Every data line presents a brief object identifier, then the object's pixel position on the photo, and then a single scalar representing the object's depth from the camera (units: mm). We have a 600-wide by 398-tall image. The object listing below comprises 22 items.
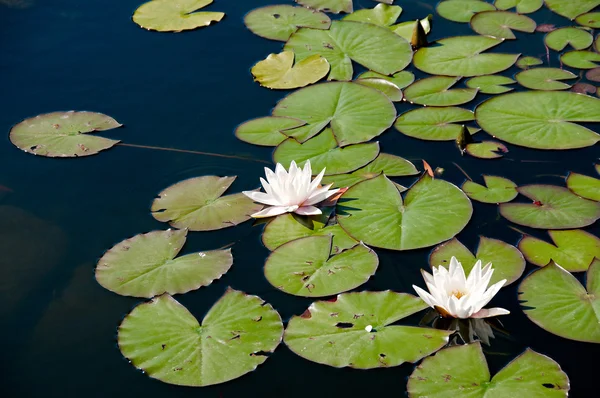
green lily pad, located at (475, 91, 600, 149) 7949
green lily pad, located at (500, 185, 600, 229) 6777
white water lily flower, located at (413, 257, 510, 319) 5676
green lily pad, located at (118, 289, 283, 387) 5434
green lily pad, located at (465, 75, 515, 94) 8836
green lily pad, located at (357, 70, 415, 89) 9094
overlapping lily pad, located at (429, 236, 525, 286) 6211
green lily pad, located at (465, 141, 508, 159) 7836
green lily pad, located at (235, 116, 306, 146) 8078
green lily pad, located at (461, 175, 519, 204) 7133
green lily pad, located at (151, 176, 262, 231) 6981
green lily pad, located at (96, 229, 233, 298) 6246
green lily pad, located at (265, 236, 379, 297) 6129
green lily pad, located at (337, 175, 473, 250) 6598
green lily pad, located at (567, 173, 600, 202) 7113
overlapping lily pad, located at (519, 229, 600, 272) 6336
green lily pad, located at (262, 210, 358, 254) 6652
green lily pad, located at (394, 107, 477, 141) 8141
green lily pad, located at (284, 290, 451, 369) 5469
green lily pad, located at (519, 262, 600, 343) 5684
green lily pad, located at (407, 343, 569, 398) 5129
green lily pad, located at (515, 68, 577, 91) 8836
